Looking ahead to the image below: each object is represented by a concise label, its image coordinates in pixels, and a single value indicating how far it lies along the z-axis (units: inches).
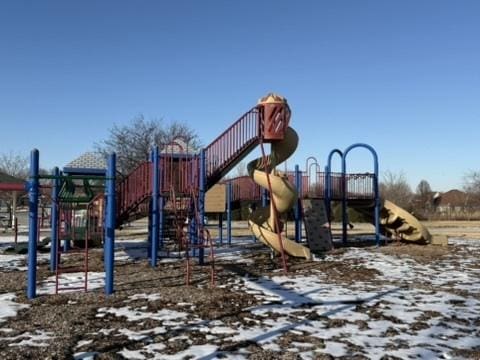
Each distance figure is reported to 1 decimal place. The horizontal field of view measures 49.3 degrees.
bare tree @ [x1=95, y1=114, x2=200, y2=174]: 1537.9
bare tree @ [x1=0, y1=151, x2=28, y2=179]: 2554.1
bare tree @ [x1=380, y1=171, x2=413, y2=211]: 2681.1
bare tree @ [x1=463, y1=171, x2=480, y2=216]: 2389.9
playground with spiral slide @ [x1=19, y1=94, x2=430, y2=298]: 516.7
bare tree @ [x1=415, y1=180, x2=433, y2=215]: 2414.6
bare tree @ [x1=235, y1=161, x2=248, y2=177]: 2724.7
